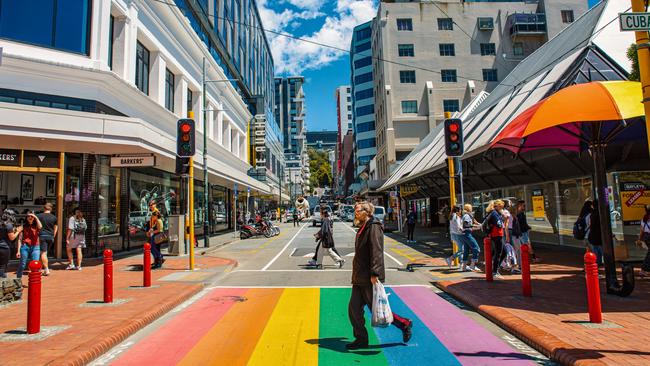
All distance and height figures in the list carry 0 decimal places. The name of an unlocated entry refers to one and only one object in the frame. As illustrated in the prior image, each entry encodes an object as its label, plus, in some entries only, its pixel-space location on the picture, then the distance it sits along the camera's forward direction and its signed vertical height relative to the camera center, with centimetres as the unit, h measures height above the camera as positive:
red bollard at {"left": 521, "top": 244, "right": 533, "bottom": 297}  775 -110
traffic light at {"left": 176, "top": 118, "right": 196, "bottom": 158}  1220 +235
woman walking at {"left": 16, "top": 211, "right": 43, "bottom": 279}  988 -35
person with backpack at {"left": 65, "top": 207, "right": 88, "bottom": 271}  1223 -36
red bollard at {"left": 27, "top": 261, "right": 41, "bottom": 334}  572 -104
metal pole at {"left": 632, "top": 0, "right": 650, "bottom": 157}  514 +189
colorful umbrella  712 +167
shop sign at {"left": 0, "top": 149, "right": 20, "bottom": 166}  1307 +210
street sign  492 +219
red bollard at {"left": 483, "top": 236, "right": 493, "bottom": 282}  951 -104
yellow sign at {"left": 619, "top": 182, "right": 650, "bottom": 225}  1261 +25
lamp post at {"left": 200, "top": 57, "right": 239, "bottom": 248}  1828 -11
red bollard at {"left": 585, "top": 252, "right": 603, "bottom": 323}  583 -108
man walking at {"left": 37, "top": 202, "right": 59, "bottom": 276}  1077 -17
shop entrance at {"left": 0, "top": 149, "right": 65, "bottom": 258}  1375 +139
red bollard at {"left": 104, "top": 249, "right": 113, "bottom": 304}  775 -107
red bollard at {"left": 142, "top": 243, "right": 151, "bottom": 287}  927 -102
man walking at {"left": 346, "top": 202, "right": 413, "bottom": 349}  530 -76
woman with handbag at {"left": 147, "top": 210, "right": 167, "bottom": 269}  1229 -31
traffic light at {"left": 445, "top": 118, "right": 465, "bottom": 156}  1192 +220
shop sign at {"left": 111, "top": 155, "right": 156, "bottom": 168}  1446 +210
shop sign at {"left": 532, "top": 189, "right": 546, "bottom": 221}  1795 +31
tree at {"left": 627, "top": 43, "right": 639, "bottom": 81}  1365 +491
